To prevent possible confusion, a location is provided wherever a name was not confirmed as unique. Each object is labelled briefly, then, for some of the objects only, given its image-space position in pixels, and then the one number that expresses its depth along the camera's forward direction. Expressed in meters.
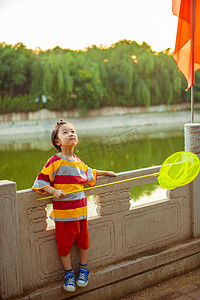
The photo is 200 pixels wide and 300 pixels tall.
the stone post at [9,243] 1.74
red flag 2.52
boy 1.87
